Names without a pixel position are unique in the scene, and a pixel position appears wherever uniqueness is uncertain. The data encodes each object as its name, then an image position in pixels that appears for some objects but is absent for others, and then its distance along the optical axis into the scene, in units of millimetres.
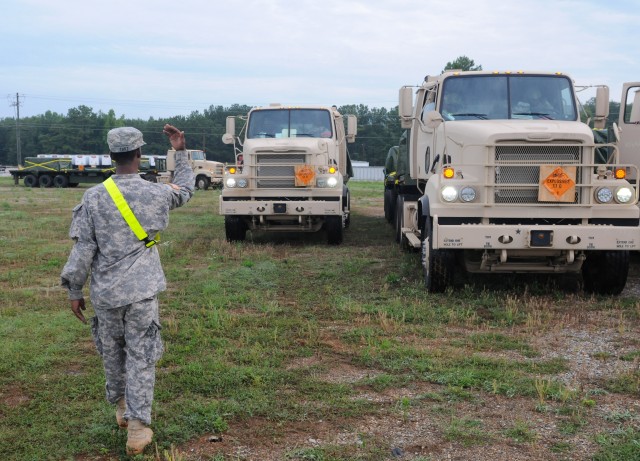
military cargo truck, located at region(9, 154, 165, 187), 38438
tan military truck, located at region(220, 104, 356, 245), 11898
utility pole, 77812
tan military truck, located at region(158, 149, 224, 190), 35500
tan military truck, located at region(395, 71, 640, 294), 7234
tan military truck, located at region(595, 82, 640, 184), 10563
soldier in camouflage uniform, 3947
